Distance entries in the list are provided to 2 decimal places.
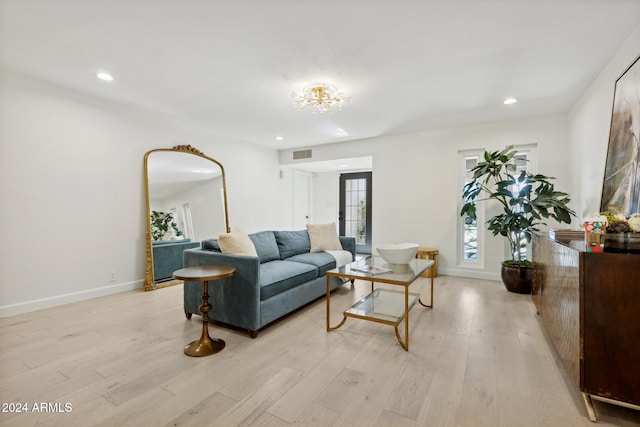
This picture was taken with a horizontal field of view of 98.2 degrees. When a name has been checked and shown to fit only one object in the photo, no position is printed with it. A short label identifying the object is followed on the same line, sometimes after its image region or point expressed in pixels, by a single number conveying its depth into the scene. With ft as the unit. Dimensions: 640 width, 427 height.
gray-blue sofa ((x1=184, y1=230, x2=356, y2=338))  7.59
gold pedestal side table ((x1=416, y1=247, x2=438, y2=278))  14.05
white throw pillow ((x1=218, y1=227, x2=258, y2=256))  8.75
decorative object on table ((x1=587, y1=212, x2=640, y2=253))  4.61
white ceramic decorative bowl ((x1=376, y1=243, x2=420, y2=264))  8.79
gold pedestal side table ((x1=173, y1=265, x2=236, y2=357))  6.61
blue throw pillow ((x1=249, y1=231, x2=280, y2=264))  10.71
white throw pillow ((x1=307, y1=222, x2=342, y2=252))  13.12
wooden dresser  4.46
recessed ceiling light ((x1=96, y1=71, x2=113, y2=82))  9.09
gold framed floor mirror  12.65
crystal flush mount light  9.84
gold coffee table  7.23
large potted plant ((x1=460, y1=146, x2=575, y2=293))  10.97
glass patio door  22.38
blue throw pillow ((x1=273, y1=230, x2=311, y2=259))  11.86
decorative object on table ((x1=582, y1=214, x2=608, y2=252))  4.78
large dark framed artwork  6.59
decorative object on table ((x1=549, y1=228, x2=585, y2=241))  7.06
